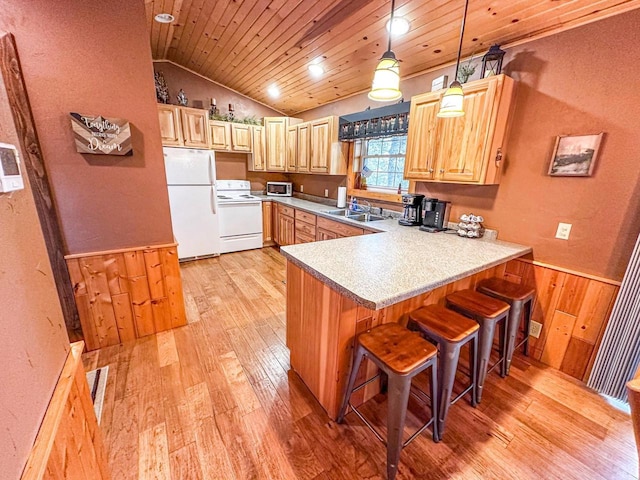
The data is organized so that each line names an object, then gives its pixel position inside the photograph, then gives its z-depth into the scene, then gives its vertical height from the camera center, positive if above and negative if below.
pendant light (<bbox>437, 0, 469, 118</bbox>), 1.65 +0.45
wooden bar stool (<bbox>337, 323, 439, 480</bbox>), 1.20 -0.88
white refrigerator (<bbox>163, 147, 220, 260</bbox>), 3.67 -0.49
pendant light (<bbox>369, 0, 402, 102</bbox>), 1.42 +0.50
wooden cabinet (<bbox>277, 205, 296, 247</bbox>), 4.33 -0.95
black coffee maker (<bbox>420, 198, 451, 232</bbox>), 2.53 -0.39
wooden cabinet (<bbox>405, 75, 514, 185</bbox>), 1.99 +0.31
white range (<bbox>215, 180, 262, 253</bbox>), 4.30 -0.84
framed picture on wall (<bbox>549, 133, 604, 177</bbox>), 1.77 +0.15
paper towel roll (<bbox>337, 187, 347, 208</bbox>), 3.91 -0.39
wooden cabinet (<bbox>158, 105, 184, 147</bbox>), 3.75 +0.55
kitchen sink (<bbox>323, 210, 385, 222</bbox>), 3.38 -0.58
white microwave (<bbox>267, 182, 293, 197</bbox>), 5.21 -0.39
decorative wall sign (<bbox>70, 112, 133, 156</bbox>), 1.78 +0.19
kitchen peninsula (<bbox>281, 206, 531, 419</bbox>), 1.32 -0.55
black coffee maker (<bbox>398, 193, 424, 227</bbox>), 2.72 -0.37
